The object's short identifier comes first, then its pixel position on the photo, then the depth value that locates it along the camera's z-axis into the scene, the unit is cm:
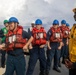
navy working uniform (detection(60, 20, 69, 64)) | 419
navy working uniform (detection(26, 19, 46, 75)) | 329
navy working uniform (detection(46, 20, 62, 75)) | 358
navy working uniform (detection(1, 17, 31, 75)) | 258
